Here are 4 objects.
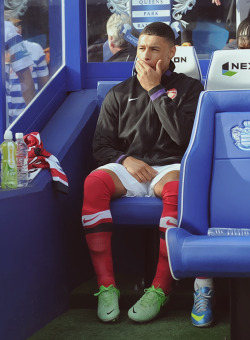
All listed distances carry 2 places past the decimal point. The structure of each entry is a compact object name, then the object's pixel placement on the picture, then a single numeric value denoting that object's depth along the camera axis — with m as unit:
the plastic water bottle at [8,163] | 5.20
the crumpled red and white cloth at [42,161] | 5.75
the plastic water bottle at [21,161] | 5.46
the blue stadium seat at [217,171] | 4.48
